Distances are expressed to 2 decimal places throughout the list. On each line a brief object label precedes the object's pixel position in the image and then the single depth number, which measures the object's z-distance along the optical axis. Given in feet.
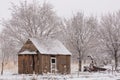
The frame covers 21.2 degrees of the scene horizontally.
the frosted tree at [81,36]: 178.50
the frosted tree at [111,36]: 167.16
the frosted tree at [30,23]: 177.58
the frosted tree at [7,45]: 176.76
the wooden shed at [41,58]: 137.90
